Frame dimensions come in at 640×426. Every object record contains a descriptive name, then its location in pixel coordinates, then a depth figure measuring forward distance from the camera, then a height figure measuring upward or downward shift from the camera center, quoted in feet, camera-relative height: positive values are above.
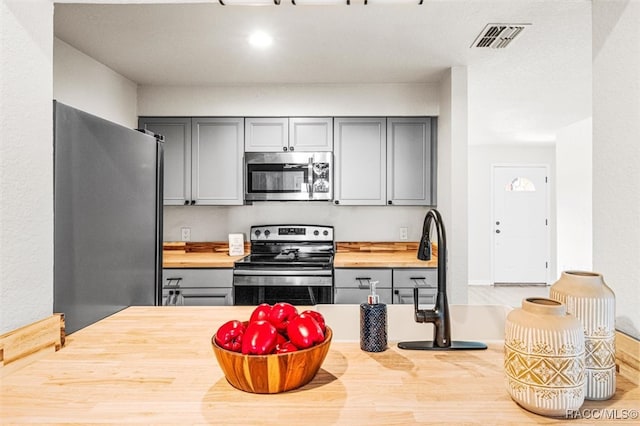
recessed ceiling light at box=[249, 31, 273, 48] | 8.37 +3.72
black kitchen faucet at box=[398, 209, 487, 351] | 3.78 -0.98
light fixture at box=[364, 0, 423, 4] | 3.94 +2.13
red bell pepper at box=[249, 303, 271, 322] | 3.40 -0.86
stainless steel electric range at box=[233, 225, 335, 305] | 10.03 -1.70
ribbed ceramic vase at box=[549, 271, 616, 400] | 2.87 -0.79
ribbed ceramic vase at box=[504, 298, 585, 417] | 2.55 -0.93
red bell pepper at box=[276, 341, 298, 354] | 2.96 -0.99
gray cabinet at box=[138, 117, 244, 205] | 11.74 +1.52
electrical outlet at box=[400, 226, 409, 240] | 12.59 -0.57
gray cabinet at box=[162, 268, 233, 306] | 10.34 -1.89
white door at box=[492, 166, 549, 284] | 22.06 -0.66
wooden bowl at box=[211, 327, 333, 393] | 2.85 -1.12
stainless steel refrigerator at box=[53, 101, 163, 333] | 4.15 -0.06
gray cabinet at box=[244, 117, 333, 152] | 11.71 +2.33
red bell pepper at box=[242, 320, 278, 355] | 2.90 -0.92
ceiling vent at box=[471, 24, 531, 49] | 7.91 +3.68
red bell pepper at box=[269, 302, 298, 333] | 3.28 -0.85
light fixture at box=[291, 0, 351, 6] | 4.01 +2.14
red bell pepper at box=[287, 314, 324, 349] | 3.01 -0.90
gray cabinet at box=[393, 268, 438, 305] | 10.44 -1.77
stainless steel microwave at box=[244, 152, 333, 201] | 11.50 +1.09
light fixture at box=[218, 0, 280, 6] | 4.02 +2.12
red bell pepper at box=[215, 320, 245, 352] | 3.03 -0.95
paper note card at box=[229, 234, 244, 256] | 11.84 -0.94
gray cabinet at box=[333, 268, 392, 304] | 10.42 -1.80
